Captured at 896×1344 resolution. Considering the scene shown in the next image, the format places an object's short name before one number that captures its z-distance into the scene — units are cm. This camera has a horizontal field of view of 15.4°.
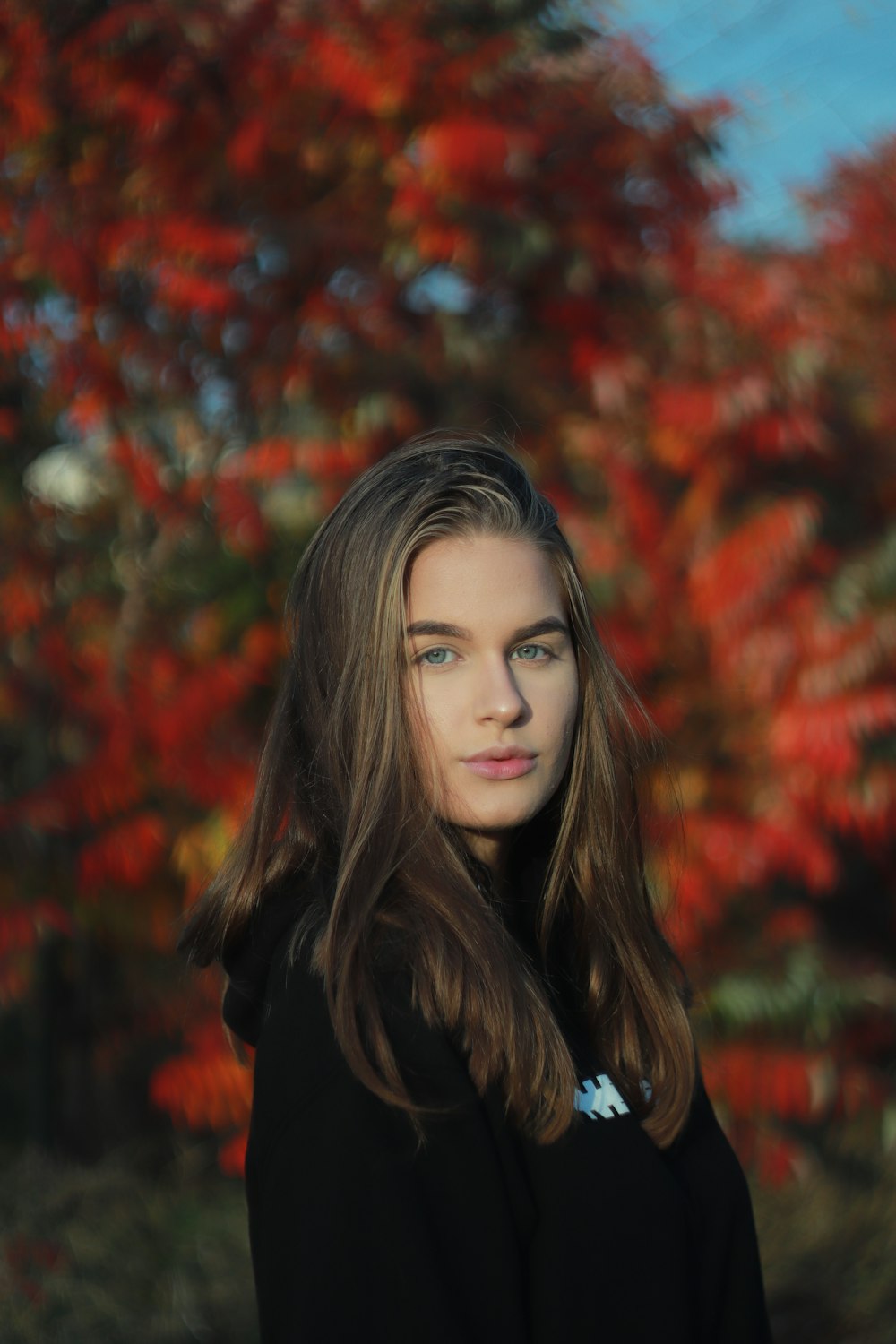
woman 183
